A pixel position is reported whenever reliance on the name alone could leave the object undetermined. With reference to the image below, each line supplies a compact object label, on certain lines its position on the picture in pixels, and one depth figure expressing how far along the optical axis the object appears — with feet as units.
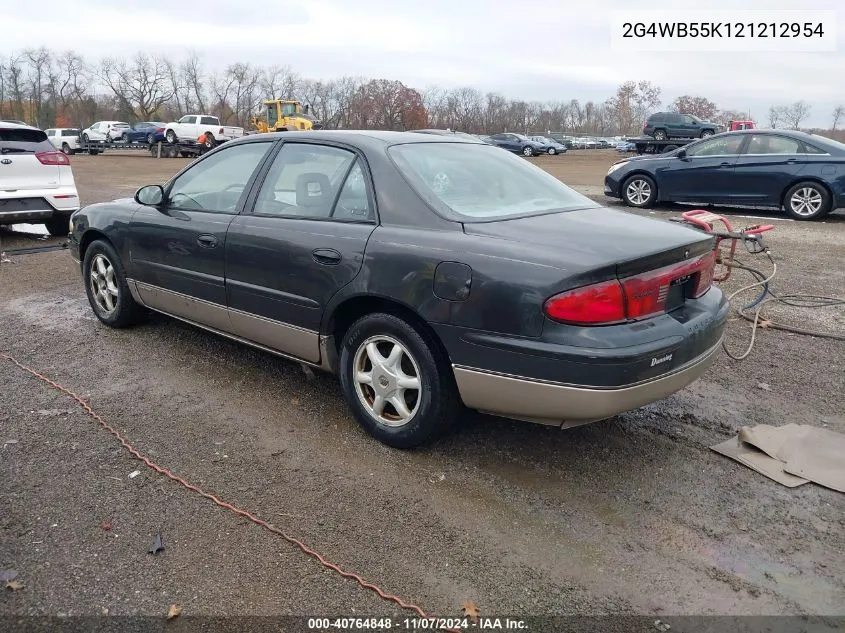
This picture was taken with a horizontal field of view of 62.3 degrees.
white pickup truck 119.11
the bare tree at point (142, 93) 271.69
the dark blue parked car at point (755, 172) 36.14
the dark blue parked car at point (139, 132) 138.31
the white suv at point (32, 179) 29.32
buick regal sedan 9.52
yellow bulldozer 120.88
